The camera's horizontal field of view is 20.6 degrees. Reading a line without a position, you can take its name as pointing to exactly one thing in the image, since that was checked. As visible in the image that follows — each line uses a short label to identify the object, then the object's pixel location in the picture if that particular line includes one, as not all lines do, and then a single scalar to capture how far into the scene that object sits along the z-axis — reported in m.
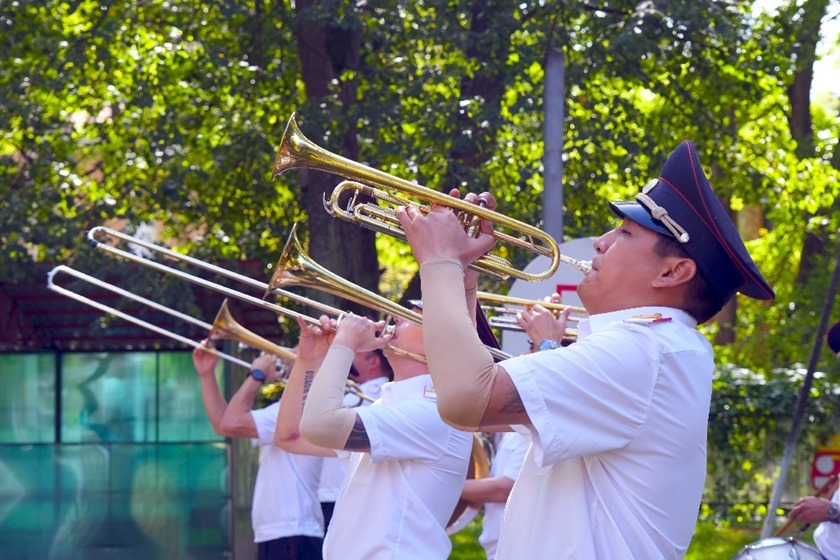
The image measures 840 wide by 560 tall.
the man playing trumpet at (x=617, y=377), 4.26
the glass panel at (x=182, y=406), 17.78
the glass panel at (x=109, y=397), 17.93
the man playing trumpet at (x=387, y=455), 7.33
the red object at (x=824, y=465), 22.42
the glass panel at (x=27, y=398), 18.18
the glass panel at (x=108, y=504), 13.44
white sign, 10.61
